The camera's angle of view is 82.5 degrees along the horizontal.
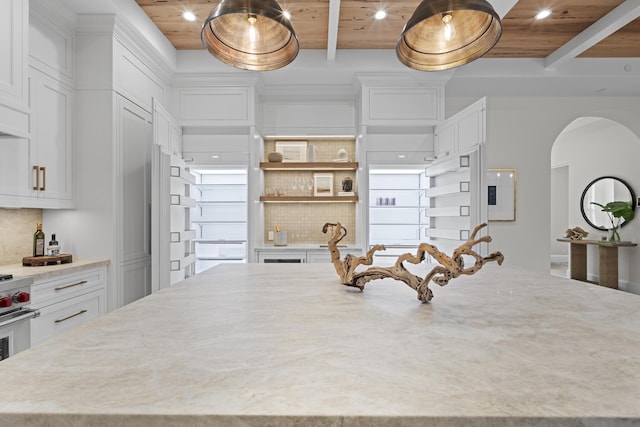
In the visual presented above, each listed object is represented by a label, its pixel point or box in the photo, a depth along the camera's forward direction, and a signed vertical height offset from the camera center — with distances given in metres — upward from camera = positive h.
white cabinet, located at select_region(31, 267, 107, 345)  2.07 -0.56
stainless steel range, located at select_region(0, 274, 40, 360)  1.79 -0.52
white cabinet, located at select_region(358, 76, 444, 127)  3.85 +1.16
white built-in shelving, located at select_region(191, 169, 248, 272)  4.16 -0.04
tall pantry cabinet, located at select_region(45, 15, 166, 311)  2.74 +0.43
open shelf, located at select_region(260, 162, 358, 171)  4.07 +0.53
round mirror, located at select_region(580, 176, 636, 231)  5.76 +0.29
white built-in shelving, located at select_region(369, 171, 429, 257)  4.48 +0.07
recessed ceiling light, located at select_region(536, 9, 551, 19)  3.00 +1.67
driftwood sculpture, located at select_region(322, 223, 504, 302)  1.10 -0.18
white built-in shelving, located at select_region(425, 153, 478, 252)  2.97 +0.13
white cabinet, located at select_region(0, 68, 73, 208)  2.23 +0.38
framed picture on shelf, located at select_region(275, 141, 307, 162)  4.36 +0.75
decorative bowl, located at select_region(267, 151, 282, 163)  4.15 +0.64
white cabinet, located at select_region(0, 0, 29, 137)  1.95 +0.81
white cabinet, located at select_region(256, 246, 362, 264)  3.79 -0.43
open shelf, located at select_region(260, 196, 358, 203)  4.02 +0.16
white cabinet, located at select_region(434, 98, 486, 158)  2.96 +0.75
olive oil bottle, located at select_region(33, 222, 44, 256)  2.42 -0.20
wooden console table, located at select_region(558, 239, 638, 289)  5.17 -0.68
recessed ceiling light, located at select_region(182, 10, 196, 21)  3.02 +1.65
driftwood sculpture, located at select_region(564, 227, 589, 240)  5.98 -0.33
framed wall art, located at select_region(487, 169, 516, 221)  4.48 +0.20
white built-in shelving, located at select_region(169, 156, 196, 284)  2.88 -0.10
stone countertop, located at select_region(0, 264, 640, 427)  0.48 -0.26
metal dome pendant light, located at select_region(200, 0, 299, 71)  1.53 +0.74
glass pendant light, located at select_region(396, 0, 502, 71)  1.36 +0.75
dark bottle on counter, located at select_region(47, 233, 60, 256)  2.45 -0.24
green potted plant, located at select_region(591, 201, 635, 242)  5.39 +0.04
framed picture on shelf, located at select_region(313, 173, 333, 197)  4.33 +0.35
